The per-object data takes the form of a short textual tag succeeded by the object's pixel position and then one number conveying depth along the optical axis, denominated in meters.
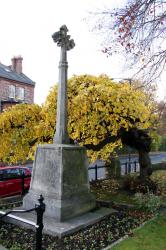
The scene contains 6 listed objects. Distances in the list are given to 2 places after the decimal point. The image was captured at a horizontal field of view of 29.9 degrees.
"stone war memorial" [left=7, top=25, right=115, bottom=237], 7.85
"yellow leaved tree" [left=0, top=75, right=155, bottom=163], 9.76
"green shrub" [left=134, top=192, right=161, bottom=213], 8.61
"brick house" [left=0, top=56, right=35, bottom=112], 34.28
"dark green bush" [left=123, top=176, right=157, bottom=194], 11.99
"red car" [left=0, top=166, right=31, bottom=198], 13.43
